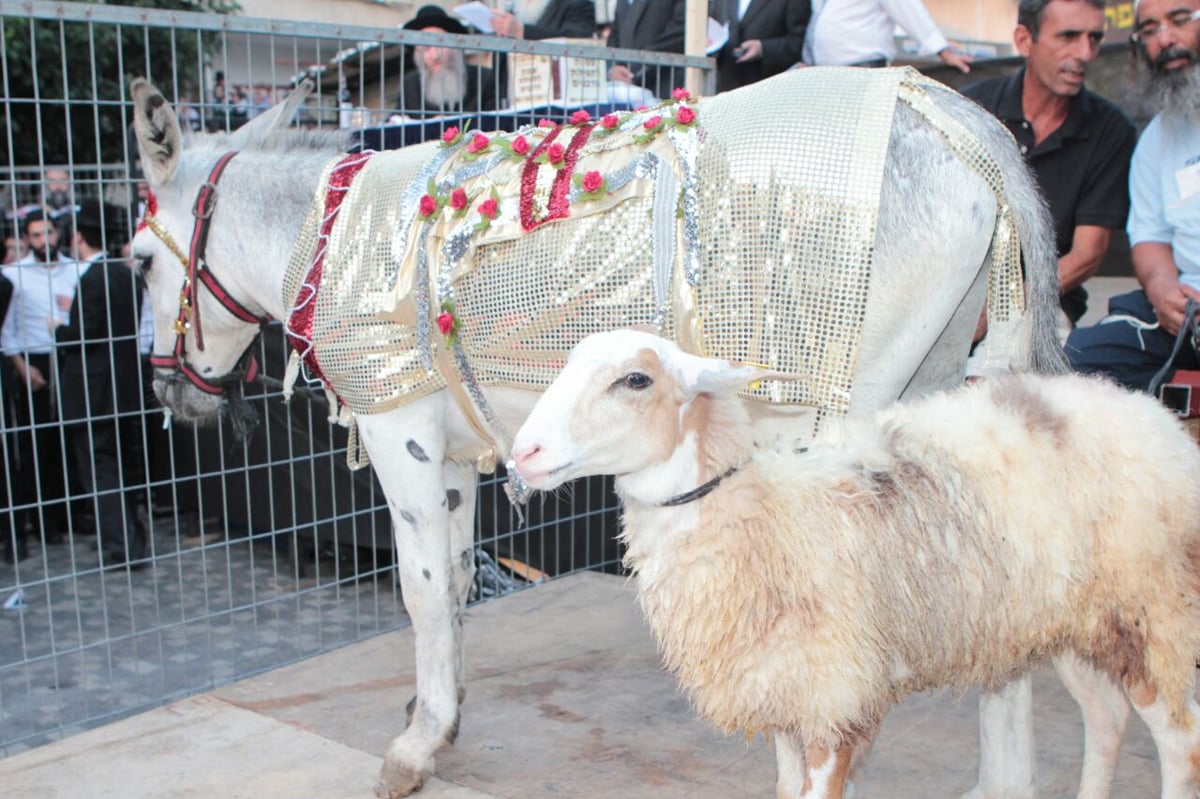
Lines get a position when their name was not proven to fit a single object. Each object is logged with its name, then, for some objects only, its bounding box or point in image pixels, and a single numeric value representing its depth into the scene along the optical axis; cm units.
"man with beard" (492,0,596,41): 791
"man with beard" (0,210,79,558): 747
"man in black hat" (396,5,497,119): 476
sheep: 247
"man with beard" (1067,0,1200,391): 412
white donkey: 307
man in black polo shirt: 454
